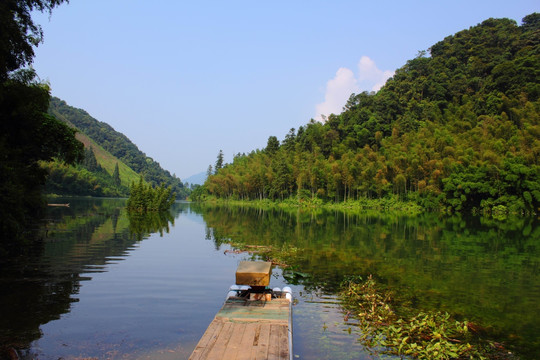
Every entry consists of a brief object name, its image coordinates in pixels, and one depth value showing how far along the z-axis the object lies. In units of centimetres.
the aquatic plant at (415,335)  820
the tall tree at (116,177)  18271
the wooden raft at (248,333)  673
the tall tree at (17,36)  1360
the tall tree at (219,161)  15935
